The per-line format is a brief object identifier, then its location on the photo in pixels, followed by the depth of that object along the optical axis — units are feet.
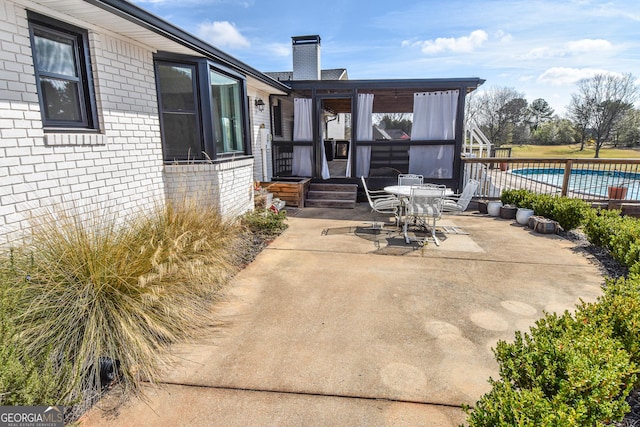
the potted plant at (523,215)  20.18
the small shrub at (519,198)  21.18
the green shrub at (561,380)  4.27
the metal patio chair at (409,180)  23.36
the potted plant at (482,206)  24.06
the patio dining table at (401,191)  17.48
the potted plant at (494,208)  22.74
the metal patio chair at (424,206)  16.52
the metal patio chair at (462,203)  18.28
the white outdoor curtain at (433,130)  26.55
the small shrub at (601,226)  14.22
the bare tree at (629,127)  86.02
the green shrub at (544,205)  19.17
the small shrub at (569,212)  17.33
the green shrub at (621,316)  6.03
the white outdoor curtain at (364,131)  27.35
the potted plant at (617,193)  25.35
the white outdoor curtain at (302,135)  28.14
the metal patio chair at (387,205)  19.12
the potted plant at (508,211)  21.99
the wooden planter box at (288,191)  25.27
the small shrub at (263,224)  18.10
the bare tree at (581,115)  90.63
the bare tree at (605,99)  83.35
